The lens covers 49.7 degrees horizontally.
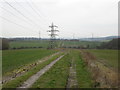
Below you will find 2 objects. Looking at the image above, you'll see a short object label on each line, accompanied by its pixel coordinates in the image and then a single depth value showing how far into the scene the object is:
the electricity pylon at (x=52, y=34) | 51.34
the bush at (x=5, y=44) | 53.48
